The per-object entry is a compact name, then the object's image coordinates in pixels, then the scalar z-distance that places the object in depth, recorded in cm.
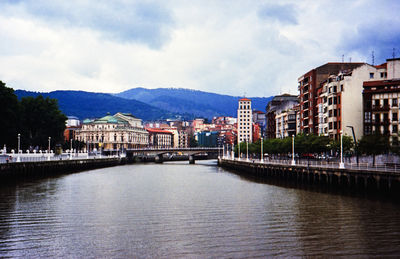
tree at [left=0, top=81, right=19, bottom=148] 9538
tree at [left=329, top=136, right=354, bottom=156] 8019
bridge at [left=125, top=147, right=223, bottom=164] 19150
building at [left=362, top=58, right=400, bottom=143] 8806
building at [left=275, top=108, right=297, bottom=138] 14300
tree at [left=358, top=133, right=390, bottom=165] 6450
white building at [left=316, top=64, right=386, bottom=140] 9531
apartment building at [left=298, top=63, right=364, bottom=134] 11675
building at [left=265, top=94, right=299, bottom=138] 16631
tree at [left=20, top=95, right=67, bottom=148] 12225
